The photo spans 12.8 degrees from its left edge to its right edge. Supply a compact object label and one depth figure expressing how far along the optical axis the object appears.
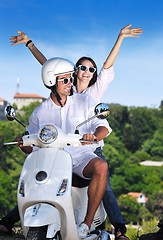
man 4.90
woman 6.87
